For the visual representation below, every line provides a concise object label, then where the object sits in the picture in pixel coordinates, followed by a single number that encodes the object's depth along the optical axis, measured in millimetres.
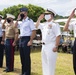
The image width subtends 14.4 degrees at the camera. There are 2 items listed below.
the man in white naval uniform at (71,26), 6009
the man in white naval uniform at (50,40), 6340
